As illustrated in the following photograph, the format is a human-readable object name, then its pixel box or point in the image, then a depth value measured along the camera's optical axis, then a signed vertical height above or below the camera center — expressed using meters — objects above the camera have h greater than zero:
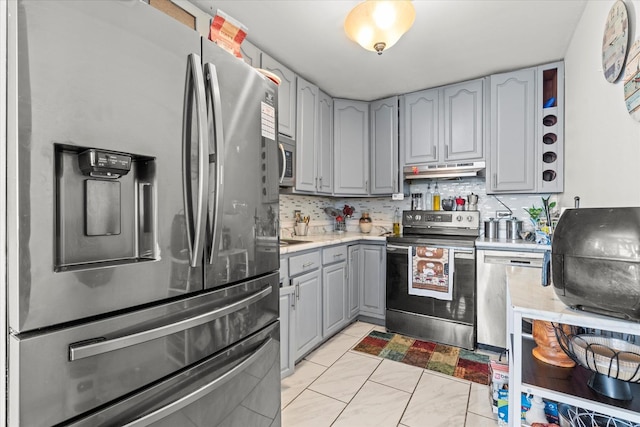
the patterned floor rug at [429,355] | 2.22 -1.16
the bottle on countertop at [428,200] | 3.37 +0.13
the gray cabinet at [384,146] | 3.33 +0.73
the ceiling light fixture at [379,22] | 1.63 +1.06
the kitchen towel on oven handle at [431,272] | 2.61 -0.53
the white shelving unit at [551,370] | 0.93 -0.60
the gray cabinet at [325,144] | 3.14 +0.72
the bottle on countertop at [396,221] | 3.49 -0.11
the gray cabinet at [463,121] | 2.91 +0.89
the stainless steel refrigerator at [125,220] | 0.65 -0.02
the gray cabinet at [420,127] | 3.12 +0.90
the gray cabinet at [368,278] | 3.08 -0.68
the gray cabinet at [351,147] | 3.39 +0.73
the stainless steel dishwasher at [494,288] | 2.41 -0.62
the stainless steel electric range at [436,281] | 2.56 -0.61
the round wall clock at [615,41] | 1.24 +0.75
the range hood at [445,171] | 2.93 +0.42
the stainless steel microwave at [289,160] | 2.41 +0.42
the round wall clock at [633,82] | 1.11 +0.49
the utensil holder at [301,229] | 3.14 -0.18
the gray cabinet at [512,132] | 2.71 +0.72
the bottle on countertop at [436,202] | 3.30 +0.11
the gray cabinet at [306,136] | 2.84 +0.73
